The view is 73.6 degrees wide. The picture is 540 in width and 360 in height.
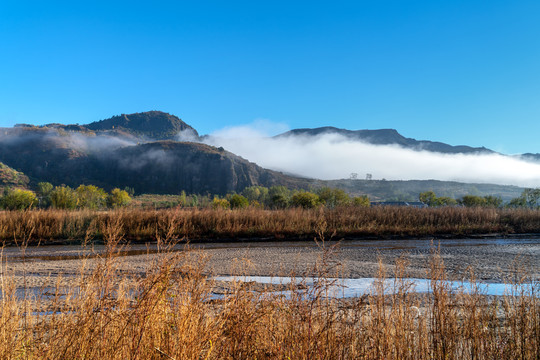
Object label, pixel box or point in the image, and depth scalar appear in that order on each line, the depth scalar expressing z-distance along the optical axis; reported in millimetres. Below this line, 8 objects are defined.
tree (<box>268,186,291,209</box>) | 47234
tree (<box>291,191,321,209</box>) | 40469
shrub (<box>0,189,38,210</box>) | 46281
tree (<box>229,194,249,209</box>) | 52594
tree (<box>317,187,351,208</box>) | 53203
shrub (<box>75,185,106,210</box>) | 53969
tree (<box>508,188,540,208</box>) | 65781
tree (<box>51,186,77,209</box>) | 50350
